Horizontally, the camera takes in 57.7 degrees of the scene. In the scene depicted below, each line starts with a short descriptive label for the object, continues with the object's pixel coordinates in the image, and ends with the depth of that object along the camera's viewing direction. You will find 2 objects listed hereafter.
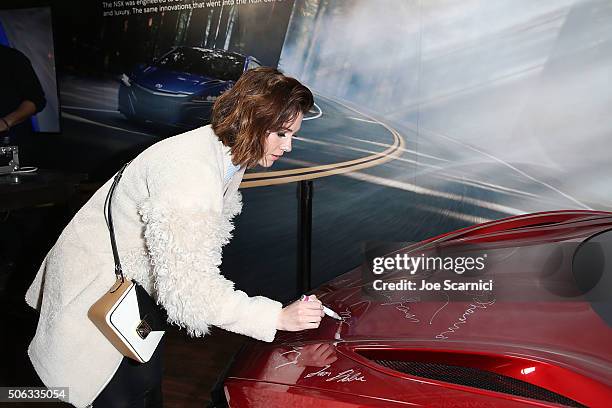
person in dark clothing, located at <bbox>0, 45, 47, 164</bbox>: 4.33
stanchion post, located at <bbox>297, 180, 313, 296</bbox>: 3.13
